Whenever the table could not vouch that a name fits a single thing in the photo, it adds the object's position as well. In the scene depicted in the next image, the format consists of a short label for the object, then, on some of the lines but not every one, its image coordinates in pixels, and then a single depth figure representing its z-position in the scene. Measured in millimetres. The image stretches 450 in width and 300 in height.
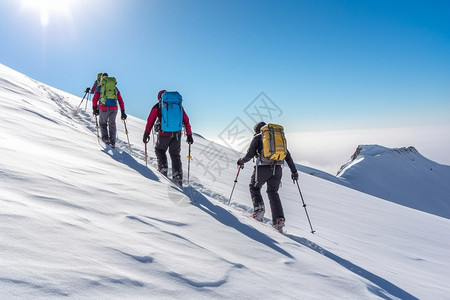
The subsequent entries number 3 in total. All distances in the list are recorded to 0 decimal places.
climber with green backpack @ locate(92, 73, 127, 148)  9773
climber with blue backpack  7039
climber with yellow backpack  5809
